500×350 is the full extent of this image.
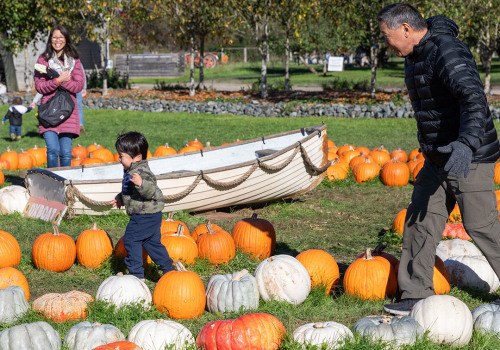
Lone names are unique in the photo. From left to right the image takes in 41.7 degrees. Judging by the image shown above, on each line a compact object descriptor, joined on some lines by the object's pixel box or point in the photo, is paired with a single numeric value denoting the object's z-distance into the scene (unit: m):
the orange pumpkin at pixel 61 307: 4.52
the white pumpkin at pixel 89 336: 3.87
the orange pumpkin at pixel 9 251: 5.87
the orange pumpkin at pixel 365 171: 10.36
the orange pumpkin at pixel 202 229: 6.24
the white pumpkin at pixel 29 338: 3.76
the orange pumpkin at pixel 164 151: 11.38
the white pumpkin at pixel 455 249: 5.67
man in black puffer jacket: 4.21
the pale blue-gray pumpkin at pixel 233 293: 4.78
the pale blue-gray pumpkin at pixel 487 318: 4.24
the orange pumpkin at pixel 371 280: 5.11
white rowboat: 7.48
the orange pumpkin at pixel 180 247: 5.96
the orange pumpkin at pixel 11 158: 11.57
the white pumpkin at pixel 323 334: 3.84
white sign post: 33.69
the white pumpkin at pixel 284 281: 4.98
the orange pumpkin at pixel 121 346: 3.64
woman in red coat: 8.25
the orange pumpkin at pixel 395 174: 10.09
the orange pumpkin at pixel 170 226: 6.34
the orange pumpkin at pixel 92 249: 6.12
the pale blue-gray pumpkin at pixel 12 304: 4.46
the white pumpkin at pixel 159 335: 3.93
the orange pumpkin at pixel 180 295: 4.77
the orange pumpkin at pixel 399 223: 7.01
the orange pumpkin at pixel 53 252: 5.97
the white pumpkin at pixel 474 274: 5.30
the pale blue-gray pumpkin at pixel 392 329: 3.96
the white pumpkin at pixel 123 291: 4.72
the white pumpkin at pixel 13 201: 7.94
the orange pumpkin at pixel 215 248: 6.10
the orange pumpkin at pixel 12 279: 5.01
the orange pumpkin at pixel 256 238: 6.42
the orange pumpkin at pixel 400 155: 11.27
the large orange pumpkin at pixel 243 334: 3.98
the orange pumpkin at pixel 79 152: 11.89
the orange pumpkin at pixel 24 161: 11.73
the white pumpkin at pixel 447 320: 4.14
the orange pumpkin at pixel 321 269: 5.38
